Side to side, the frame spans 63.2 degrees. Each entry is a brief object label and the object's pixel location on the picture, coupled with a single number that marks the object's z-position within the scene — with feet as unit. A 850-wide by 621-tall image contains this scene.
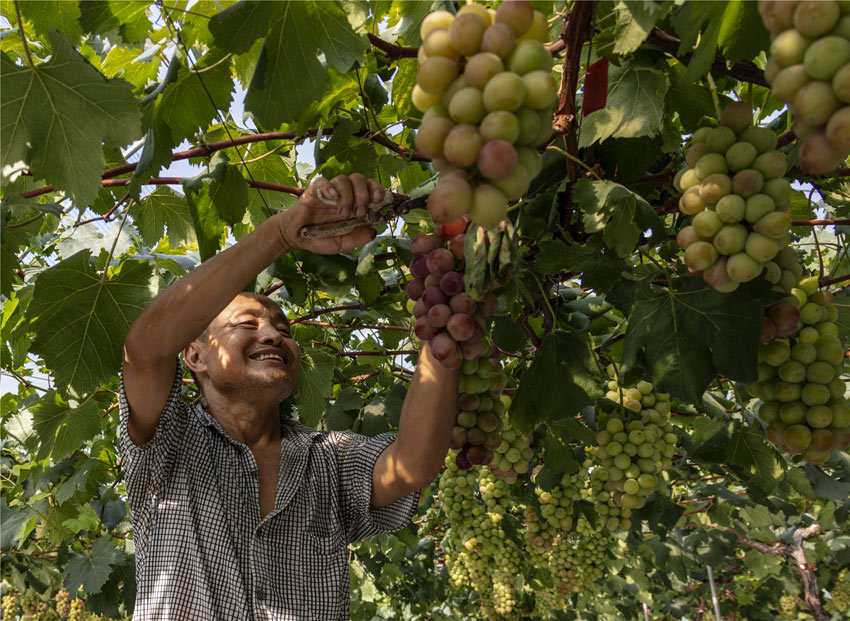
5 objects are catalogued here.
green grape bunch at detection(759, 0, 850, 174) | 2.60
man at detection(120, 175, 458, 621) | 5.89
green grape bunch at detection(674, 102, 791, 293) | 3.77
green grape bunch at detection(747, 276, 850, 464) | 4.64
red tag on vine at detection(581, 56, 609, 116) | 4.62
